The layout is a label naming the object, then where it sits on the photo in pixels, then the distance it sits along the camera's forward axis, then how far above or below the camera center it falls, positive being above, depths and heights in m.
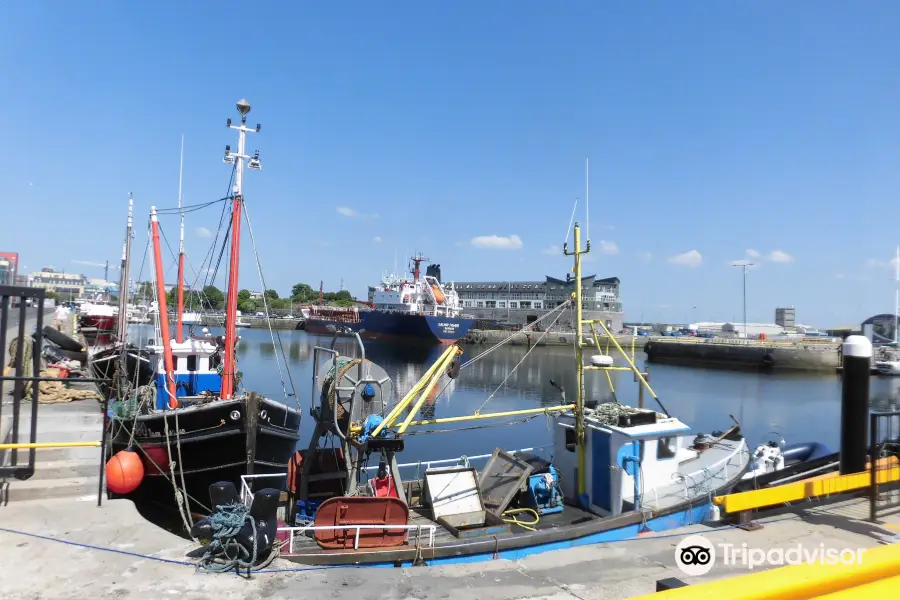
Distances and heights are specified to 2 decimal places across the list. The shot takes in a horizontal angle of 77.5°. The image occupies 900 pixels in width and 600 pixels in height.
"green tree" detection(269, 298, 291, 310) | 165.88 +2.21
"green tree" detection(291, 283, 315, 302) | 177.05 +5.98
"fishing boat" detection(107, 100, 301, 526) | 14.70 -3.17
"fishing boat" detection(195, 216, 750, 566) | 8.11 -3.01
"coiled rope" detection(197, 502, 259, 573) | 5.82 -2.55
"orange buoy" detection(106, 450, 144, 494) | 11.29 -3.41
